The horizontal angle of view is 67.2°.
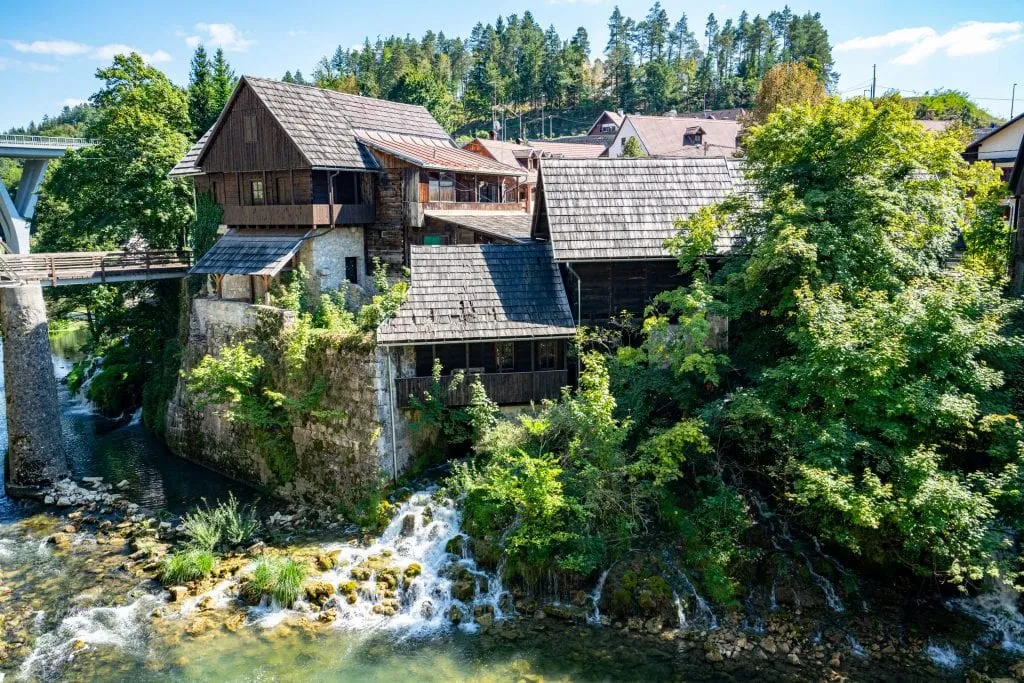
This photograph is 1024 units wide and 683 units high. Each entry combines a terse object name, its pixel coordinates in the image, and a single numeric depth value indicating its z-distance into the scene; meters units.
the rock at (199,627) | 16.47
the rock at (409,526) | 19.12
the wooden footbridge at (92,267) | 25.52
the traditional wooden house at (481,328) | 20.64
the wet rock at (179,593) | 17.62
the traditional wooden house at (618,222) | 21.89
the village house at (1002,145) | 39.75
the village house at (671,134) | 62.88
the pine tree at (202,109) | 42.31
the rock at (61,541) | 20.33
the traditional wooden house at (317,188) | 26.95
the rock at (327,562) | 18.36
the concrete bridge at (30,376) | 24.33
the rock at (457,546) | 18.23
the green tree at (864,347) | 14.89
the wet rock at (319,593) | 17.36
